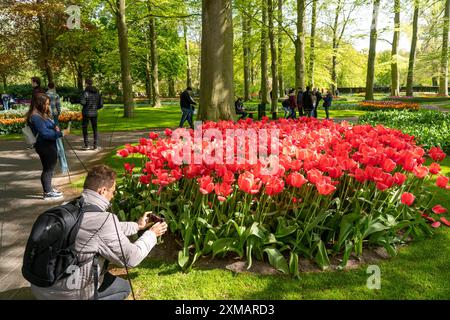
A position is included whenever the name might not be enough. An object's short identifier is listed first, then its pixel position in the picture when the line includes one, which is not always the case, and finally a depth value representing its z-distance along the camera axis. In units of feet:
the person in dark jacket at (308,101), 55.11
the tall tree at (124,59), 63.41
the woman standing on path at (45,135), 20.47
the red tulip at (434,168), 13.73
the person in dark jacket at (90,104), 35.86
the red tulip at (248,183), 11.52
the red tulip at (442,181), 12.87
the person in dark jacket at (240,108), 52.95
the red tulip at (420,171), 13.11
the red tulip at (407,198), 12.07
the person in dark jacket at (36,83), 29.58
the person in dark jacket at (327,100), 66.95
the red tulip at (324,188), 11.53
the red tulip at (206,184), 11.75
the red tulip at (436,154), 14.70
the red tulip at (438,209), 13.50
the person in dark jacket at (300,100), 57.98
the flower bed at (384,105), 71.26
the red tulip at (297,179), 11.99
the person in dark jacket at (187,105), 47.09
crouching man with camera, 8.19
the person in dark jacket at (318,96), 62.66
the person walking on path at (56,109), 27.14
